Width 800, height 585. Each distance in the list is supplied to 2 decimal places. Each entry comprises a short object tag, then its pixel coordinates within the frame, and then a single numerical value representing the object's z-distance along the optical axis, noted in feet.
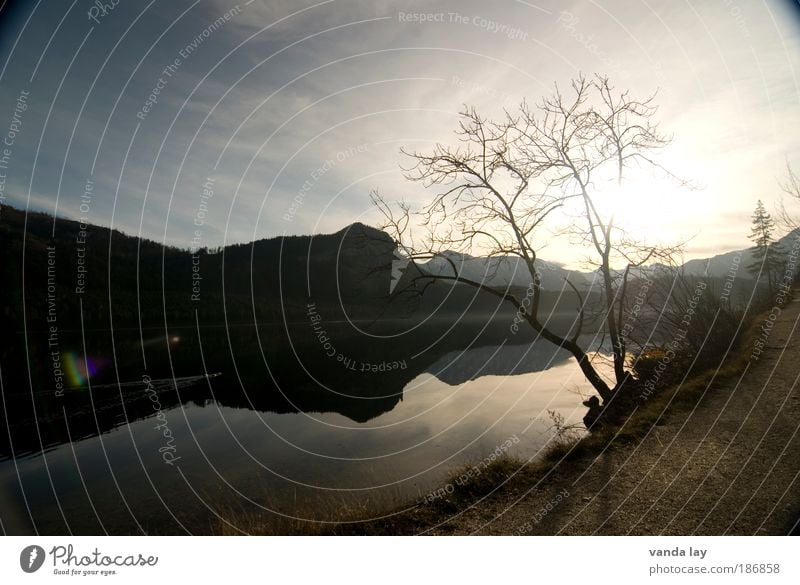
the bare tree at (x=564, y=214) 33.40
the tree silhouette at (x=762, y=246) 103.20
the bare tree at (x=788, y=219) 62.13
